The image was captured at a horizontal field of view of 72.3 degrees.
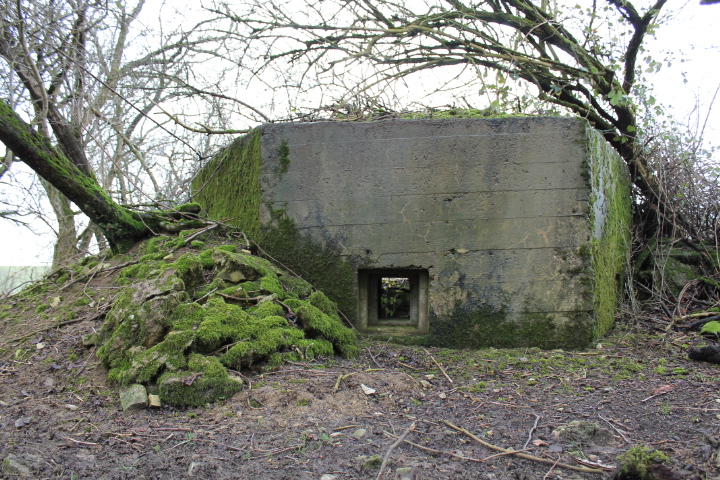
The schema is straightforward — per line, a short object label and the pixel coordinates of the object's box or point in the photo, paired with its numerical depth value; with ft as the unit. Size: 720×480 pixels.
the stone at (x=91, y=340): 11.59
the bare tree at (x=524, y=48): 18.69
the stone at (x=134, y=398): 9.11
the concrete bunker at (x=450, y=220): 13.92
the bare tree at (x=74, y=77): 15.47
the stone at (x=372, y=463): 6.89
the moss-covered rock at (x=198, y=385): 9.30
